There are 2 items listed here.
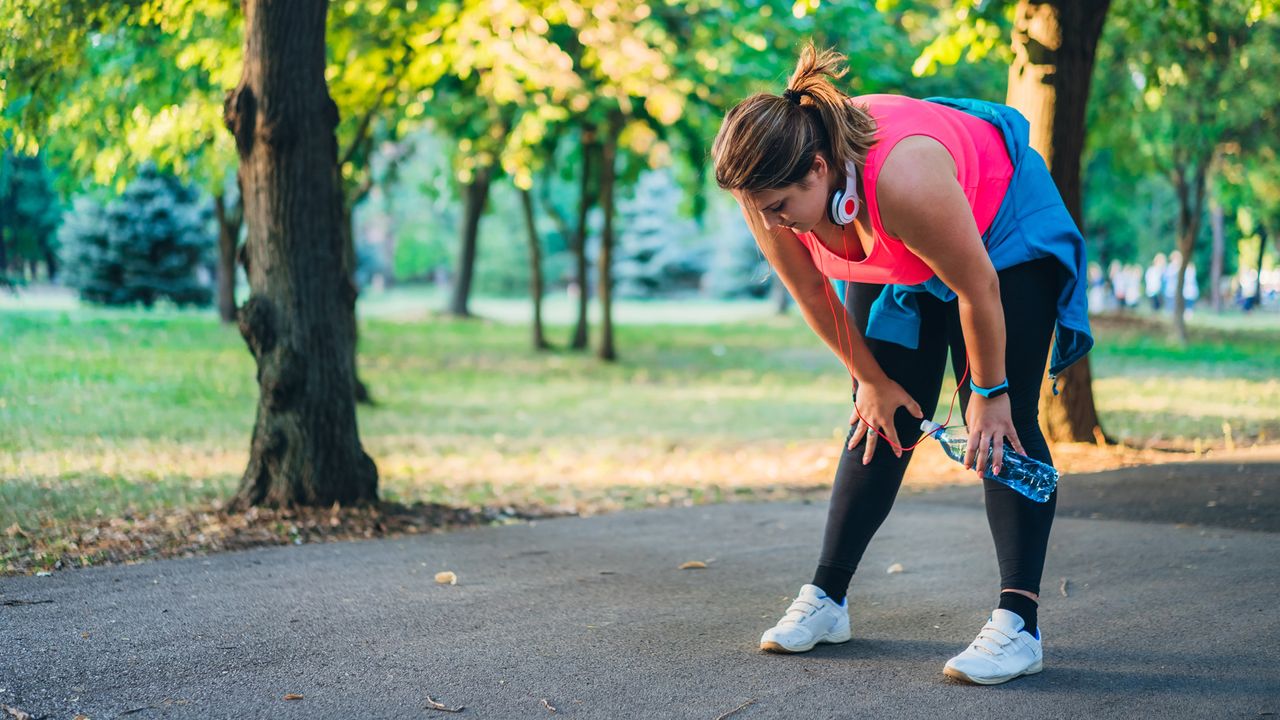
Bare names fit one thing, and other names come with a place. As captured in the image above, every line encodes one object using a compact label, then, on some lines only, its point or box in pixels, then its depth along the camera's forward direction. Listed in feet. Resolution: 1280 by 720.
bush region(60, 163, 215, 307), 29.12
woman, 9.04
